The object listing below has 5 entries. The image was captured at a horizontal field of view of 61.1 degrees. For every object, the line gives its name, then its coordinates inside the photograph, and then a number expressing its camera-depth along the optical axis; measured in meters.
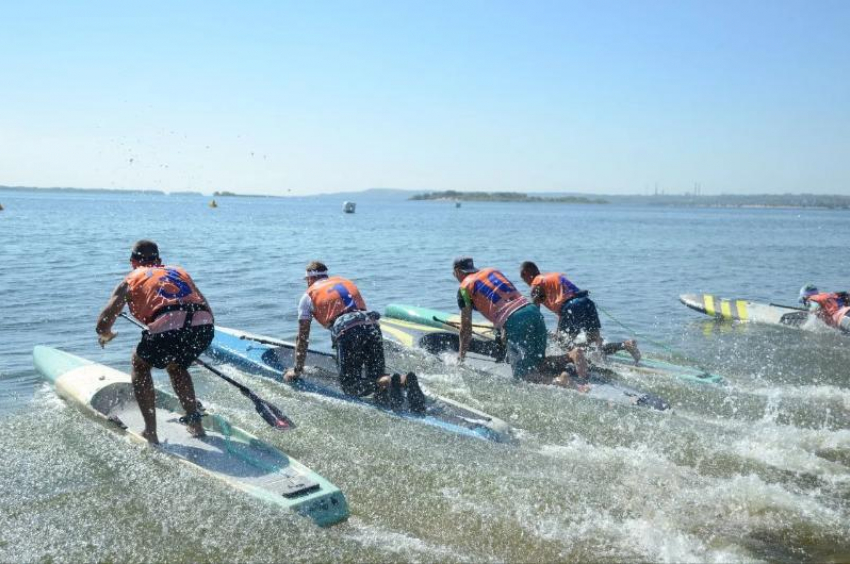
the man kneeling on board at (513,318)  9.41
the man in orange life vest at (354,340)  8.13
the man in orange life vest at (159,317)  6.46
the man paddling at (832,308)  14.55
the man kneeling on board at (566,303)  10.29
